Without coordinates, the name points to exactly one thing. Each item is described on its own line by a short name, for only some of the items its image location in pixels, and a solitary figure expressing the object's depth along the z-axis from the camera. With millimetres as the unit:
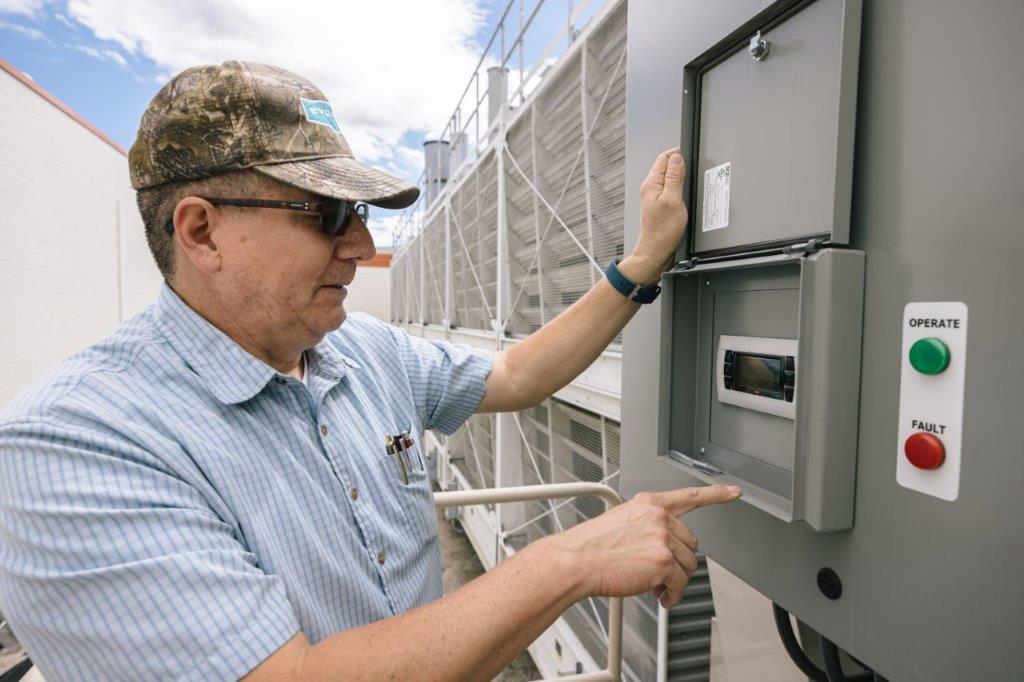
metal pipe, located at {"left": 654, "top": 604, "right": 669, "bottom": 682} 2006
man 743
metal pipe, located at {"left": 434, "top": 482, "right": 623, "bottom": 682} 1678
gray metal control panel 617
